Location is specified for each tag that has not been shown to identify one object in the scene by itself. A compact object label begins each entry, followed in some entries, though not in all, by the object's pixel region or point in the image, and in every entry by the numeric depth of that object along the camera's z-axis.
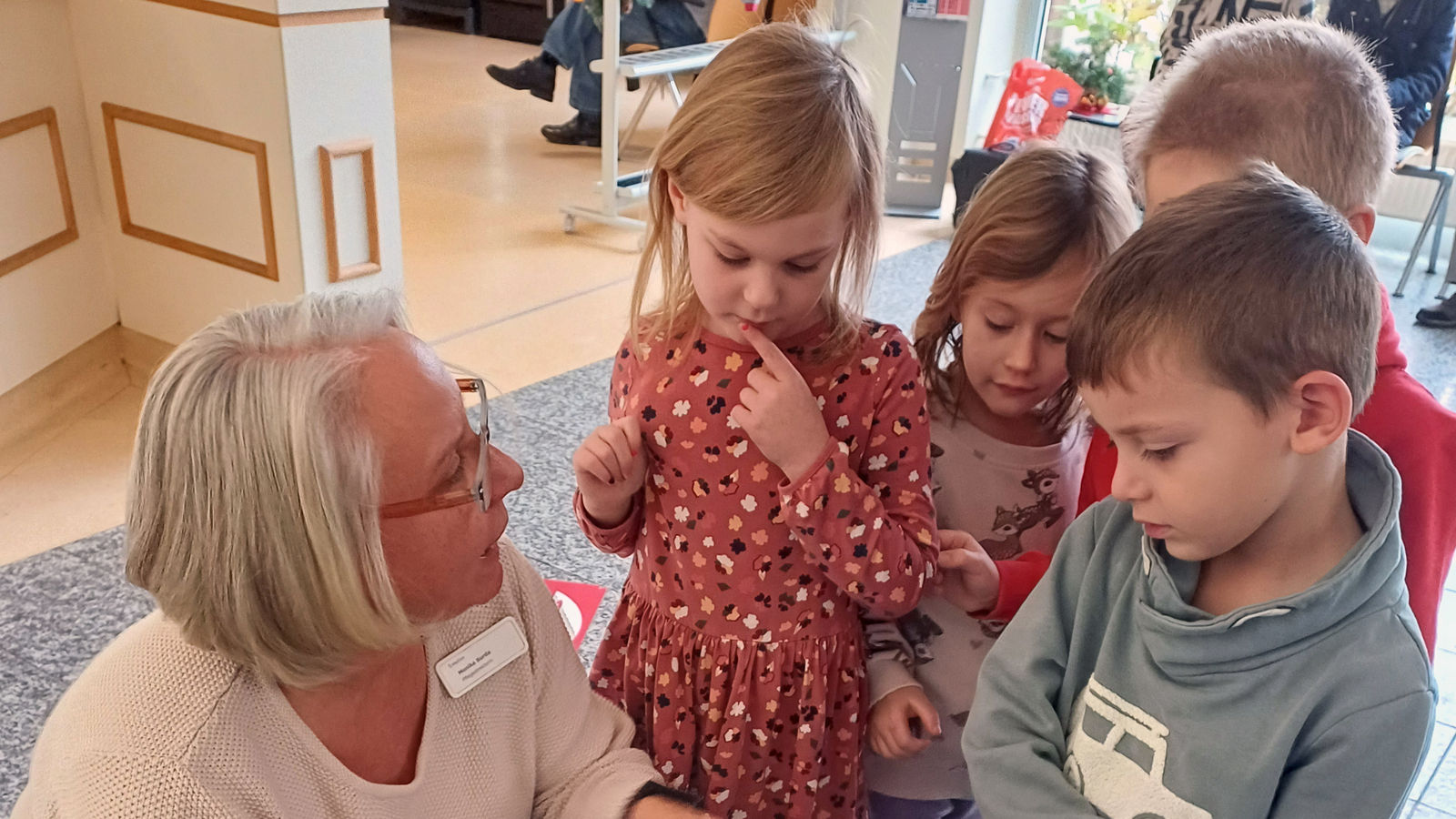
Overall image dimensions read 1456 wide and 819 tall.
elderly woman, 0.86
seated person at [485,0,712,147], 5.29
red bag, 4.86
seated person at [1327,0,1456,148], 3.94
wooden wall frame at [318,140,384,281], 2.81
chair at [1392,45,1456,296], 4.29
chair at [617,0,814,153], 4.61
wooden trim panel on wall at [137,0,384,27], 2.60
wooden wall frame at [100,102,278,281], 2.78
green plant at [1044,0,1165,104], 5.08
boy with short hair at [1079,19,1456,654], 1.04
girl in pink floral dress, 1.07
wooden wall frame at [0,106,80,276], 2.68
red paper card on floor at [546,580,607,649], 2.20
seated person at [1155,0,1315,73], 3.95
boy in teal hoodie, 0.79
